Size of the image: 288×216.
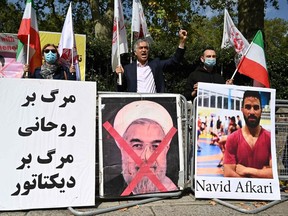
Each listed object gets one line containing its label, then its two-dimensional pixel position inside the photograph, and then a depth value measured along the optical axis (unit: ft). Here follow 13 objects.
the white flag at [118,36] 20.33
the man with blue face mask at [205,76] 16.63
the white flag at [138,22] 23.45
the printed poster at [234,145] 14.16
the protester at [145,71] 16.21
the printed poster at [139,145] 13.60
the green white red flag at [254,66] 17.11
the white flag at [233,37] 25.95
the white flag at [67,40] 21.95
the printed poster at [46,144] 12.59
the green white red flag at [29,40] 19.85
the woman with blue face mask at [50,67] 15.74
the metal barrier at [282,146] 15.51
